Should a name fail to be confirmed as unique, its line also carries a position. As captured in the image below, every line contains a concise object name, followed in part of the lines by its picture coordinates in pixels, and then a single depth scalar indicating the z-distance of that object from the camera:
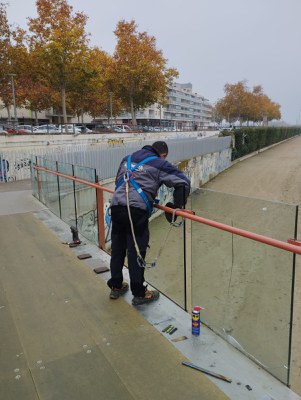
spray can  3.18
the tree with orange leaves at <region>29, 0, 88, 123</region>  25.48
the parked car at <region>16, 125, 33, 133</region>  22.37
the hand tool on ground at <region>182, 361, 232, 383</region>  2.63
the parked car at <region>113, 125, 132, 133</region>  38.87
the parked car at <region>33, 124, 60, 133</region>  23.59
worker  3.47
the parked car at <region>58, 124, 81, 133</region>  25.94
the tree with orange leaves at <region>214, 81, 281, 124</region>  77.25
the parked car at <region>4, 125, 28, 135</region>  19.89
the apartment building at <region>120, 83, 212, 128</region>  106.88
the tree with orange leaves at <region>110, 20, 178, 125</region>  39.66
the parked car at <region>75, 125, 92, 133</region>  30.55
